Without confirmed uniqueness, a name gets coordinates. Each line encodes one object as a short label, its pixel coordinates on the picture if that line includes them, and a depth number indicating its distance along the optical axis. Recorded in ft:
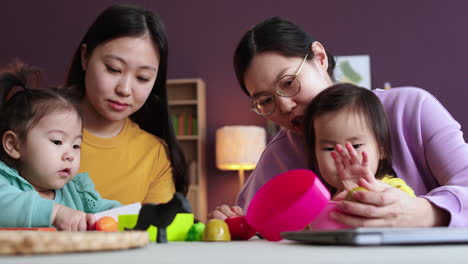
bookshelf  15.01
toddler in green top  4.12
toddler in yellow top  3.74
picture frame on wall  15.12
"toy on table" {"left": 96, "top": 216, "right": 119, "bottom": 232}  2.82
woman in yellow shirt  5.21
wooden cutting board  1.47
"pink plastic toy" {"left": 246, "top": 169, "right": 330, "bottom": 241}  2.29
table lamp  14.01
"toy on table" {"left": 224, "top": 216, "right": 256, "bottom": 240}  2.76
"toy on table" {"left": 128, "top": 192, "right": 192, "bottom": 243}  2.02
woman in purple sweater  2.56
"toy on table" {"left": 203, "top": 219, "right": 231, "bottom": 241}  2.55
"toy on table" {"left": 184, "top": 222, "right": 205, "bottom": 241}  2.69
